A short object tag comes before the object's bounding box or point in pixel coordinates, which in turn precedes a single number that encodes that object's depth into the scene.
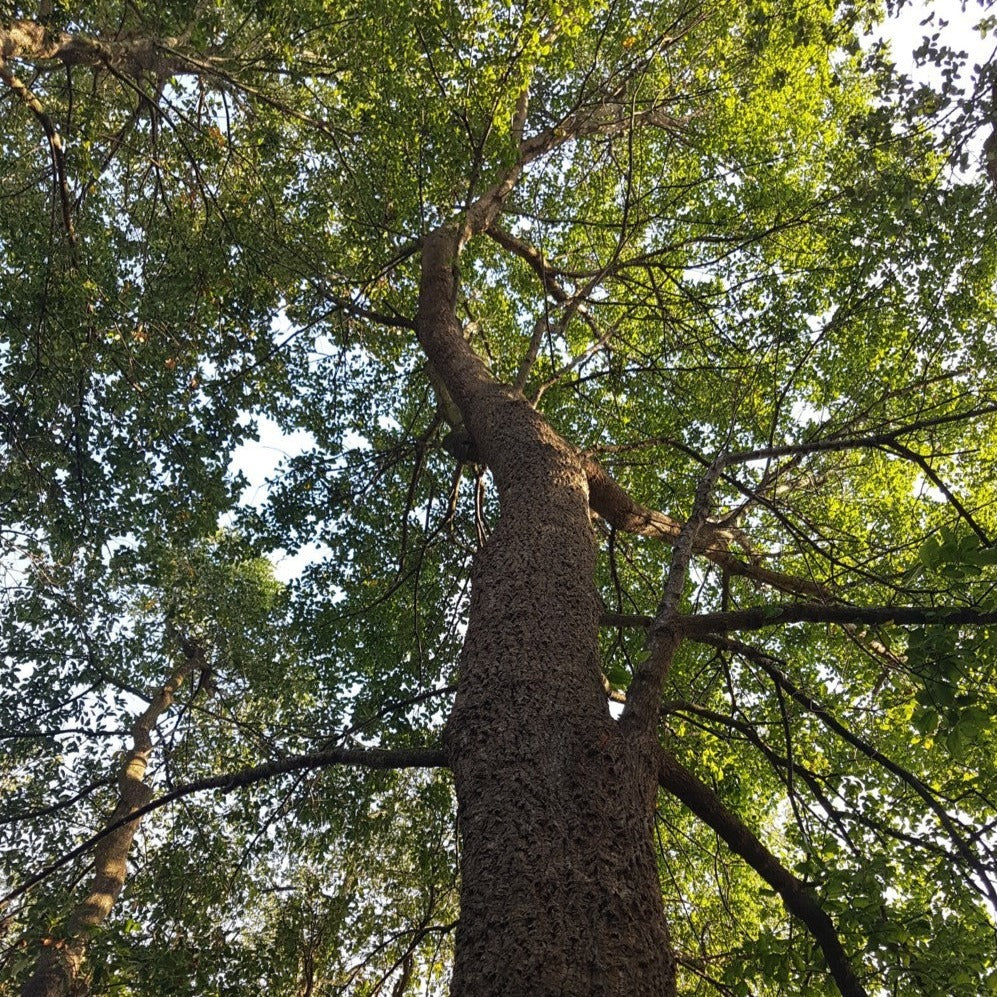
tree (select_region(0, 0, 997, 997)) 2.30
